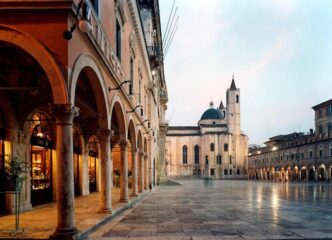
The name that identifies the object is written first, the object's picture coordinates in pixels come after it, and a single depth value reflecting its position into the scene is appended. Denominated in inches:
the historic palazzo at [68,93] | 336.2
